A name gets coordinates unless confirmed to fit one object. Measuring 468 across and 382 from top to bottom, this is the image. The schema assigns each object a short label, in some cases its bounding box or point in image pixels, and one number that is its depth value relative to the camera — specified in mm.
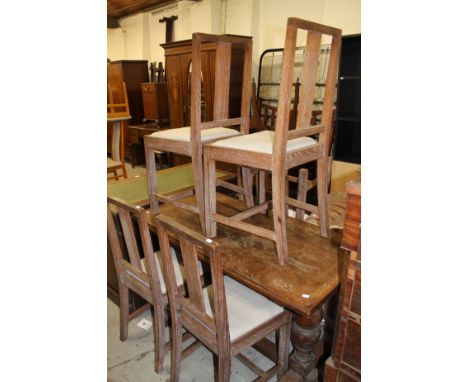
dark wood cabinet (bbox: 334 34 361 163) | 2967
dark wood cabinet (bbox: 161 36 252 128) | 3779
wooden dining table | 1226
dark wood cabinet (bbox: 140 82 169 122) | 5062
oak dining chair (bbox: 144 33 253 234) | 1520
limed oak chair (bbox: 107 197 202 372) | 1492
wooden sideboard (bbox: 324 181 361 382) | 841
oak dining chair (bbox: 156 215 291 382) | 1199
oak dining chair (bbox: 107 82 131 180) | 3801
